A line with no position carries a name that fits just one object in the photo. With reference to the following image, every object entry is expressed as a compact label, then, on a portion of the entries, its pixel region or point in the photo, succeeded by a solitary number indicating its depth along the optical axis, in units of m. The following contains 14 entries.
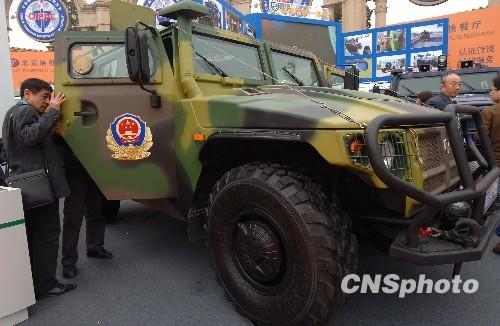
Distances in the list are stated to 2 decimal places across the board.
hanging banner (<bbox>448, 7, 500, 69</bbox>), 14.04
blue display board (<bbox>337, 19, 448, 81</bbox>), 12.63
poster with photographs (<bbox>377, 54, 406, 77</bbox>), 13.26
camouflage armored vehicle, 1.97
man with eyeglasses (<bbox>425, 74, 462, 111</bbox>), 4.32
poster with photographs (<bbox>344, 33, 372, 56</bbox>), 14.00
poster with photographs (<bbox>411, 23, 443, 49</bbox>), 12.56
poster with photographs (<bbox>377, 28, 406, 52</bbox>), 13.19
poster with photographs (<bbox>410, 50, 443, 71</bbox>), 12.53
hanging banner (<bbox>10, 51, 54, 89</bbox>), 17.53
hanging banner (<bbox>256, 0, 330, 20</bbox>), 15.58
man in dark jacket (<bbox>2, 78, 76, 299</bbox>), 2.61
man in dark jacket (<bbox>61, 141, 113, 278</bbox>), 3.08
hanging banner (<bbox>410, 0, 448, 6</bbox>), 17.55
